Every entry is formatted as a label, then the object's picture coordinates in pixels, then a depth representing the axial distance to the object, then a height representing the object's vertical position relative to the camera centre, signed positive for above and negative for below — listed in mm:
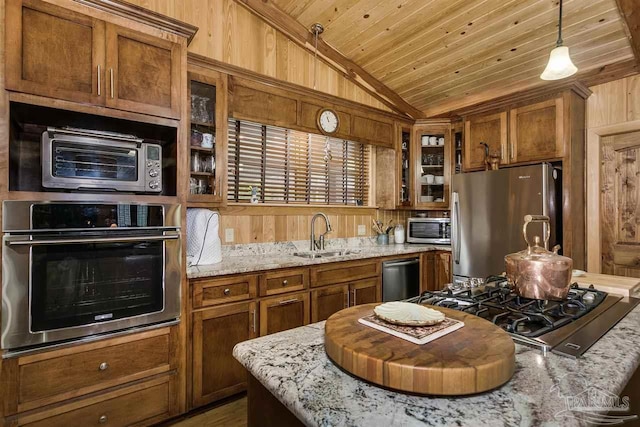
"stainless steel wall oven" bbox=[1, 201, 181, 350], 1595 -276
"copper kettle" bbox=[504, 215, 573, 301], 1039 -196
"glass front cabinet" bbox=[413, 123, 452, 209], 3992 +642
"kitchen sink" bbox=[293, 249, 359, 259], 3103 -365
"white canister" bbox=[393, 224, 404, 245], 4062 -237
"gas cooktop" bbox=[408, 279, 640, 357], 871 -326
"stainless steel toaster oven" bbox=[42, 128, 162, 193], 1749 +329
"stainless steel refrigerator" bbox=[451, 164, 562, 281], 2910 +35
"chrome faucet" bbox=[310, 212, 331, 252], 3258 -232
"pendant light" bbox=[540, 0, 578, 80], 1920 +900
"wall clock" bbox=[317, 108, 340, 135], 3186 +953
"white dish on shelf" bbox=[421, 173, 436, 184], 4012 +460
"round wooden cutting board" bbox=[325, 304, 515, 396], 627 -295
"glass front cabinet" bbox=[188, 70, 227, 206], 2451 +606
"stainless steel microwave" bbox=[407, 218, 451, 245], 3887 -176
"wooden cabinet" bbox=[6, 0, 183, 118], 1624 +871
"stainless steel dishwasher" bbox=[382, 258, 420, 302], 3271 -659
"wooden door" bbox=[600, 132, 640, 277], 2990 +91
